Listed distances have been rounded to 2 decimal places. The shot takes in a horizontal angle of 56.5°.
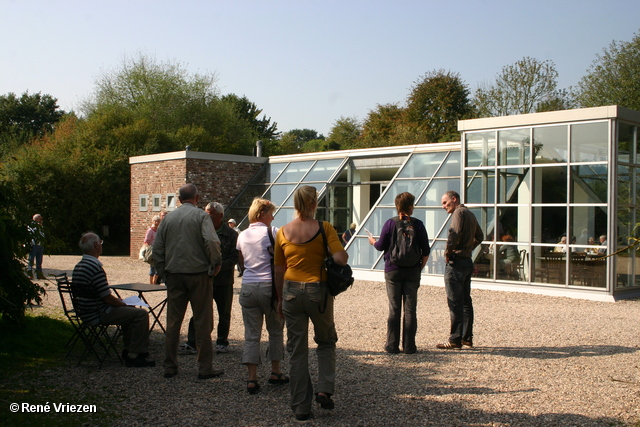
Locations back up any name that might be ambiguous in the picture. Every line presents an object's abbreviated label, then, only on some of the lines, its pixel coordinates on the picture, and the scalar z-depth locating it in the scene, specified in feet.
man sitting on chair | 19.30
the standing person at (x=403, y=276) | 21.36
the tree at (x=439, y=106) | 132.36
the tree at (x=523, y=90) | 110.32
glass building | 38.45
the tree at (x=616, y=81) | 107.14
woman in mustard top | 14.53
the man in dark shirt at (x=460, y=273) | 22.29
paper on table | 21.09
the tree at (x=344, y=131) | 193.85
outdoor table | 21.01
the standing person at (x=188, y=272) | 17.92
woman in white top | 17.29
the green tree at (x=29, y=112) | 152.87
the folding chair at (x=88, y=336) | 19.40
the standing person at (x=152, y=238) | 34.88
